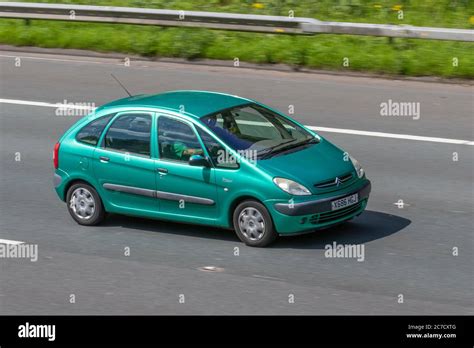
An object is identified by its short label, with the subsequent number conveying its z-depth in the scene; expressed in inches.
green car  458.6
